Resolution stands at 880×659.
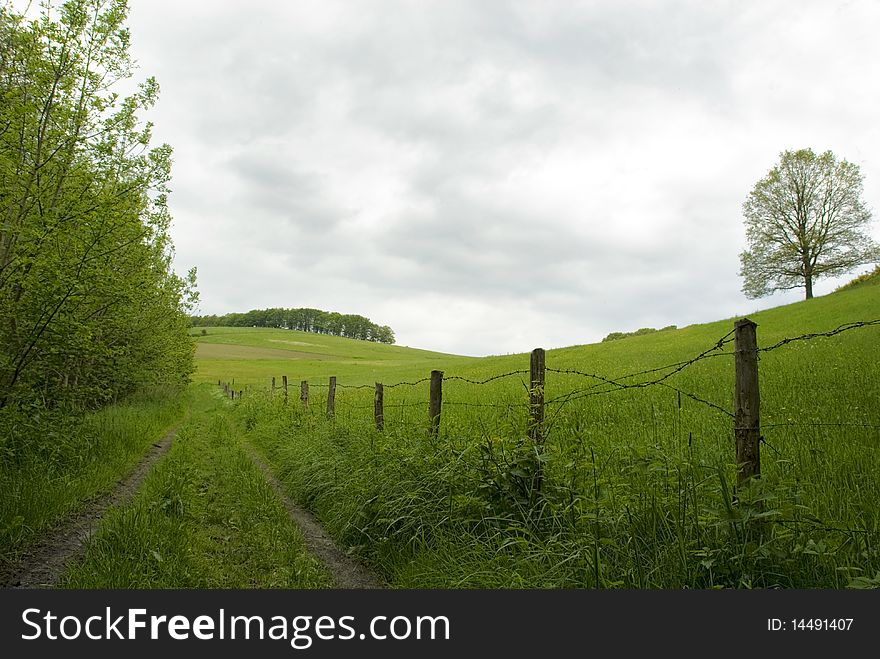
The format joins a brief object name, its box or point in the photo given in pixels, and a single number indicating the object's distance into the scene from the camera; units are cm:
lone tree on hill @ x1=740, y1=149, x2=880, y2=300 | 4062
